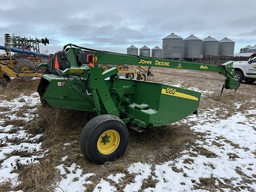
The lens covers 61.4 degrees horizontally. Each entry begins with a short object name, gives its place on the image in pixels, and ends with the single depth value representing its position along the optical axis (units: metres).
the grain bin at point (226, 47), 32.66
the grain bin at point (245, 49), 43.84
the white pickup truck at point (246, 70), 13.51
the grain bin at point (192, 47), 29.74
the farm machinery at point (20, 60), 9.55
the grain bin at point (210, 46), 31.47
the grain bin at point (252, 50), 40.52
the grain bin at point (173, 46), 29.22
